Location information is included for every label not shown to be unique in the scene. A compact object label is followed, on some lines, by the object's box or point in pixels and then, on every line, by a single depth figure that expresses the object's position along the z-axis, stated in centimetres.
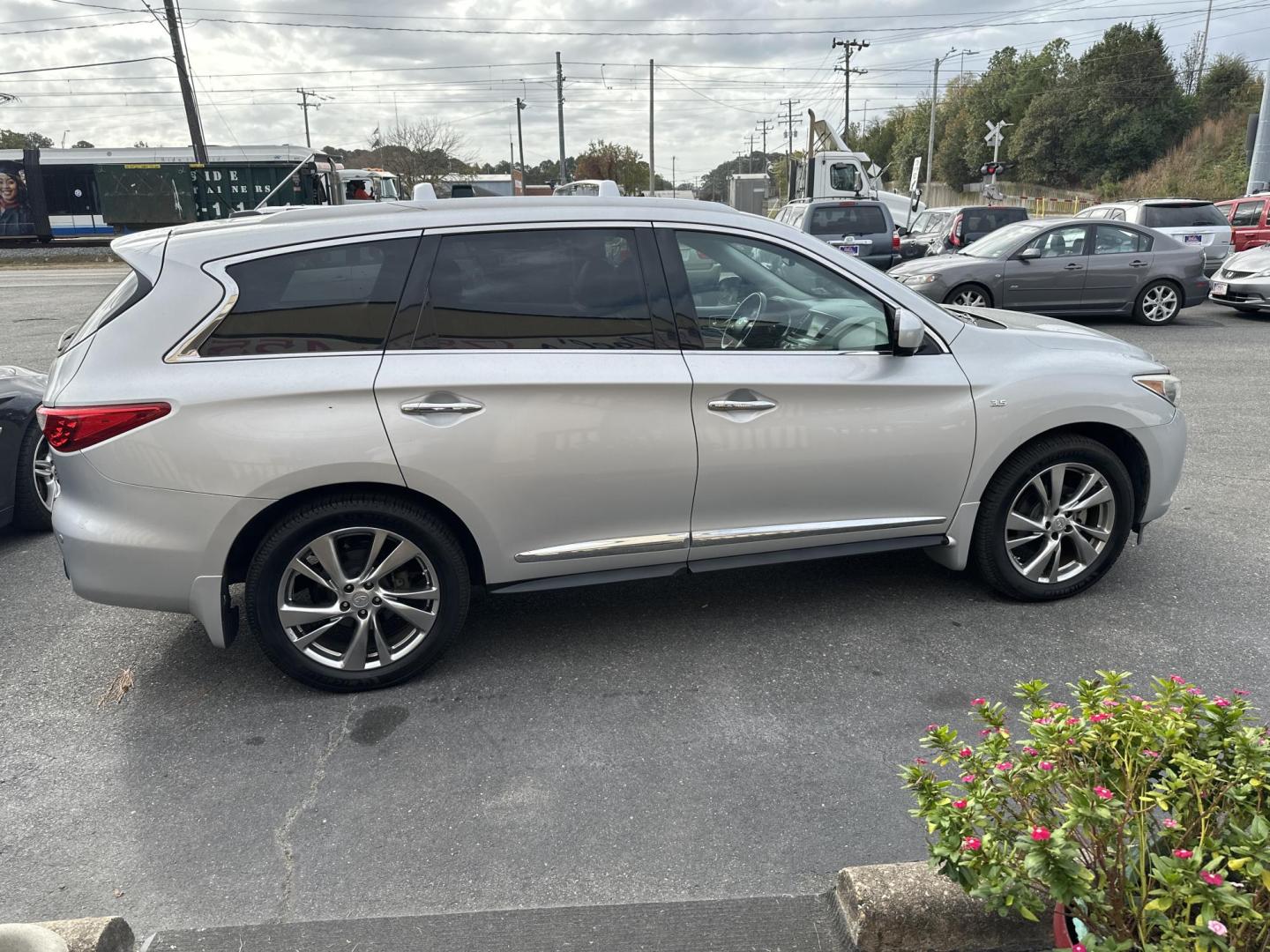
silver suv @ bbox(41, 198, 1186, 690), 334
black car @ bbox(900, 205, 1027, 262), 1848
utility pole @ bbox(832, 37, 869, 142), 6456
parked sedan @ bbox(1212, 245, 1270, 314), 1377
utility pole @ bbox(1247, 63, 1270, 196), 2269
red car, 1845
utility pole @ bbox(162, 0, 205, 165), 2836
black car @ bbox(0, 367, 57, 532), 530
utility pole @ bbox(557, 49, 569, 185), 5034
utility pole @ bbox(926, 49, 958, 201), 6066
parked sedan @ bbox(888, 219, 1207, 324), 1240
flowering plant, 169
